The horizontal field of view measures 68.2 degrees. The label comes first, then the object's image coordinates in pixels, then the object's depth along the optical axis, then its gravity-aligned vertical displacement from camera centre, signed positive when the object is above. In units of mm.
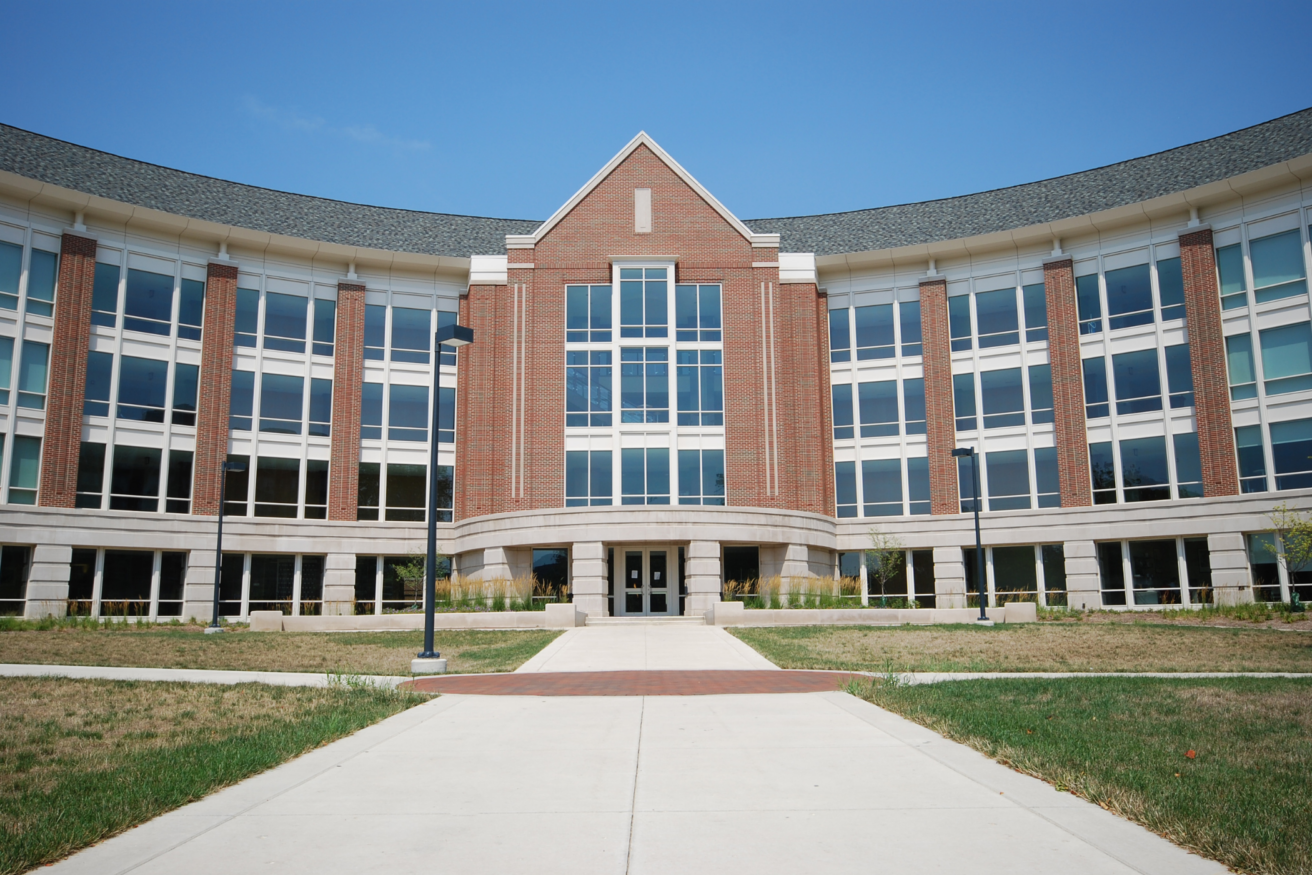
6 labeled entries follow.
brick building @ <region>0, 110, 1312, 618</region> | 30953 +6747
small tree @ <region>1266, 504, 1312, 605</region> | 26188 +1010
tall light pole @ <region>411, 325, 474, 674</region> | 15344 +152
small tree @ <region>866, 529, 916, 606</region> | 35344 +813
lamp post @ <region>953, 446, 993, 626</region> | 25578 +741
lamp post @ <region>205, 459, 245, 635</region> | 25578 +679
